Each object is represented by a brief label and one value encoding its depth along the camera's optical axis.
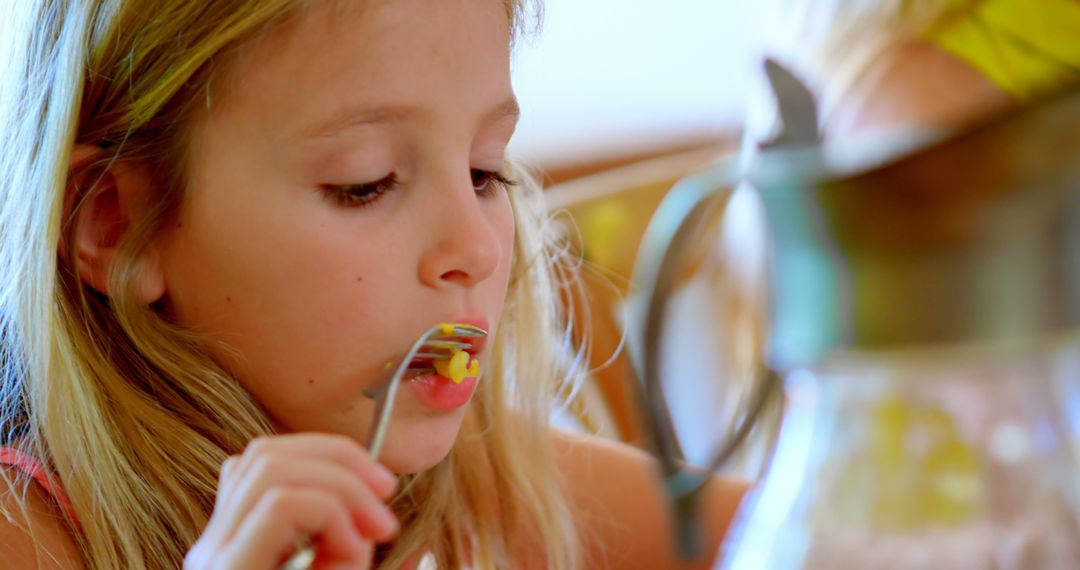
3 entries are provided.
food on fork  0.71
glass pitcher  0.40
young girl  0.70
